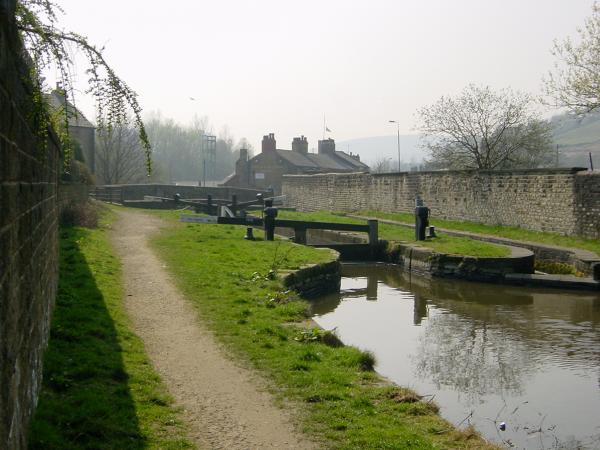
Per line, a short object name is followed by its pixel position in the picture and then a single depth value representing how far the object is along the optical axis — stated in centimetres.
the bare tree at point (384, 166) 7734
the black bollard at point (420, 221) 1766
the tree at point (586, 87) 2134
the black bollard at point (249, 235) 1706
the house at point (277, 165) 6075
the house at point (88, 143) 3918
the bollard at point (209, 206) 2692
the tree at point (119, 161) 5062
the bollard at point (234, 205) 2648
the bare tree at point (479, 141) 3231
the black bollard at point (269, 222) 1684
